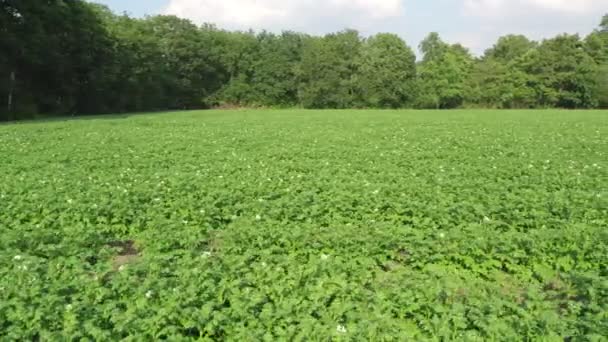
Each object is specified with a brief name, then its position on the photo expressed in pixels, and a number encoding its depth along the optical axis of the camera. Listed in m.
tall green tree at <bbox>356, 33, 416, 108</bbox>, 81.38
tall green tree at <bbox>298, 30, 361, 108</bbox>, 82.19
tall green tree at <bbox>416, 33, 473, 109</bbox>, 85.06
